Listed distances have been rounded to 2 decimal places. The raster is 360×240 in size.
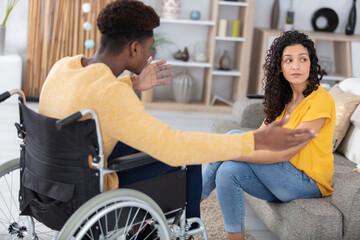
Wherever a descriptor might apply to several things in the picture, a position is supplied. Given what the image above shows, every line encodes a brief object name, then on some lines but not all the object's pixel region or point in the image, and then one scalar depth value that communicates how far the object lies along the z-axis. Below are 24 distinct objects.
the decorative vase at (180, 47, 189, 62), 5.02
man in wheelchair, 1.59
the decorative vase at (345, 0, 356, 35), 5.17
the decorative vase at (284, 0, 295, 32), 5.14
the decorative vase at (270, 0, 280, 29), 5.13
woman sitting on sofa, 2.13
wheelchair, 1.58
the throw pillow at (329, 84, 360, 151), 2.81
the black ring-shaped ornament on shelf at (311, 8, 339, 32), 5.22
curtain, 4.92
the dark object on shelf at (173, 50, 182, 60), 5.08
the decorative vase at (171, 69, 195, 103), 5.00
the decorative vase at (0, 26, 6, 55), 4.76
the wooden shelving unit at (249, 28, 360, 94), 4.95
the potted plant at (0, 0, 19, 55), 4.76
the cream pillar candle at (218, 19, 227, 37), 5.02
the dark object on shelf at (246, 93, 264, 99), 3.29
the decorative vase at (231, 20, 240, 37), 5.06
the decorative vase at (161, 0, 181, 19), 4.91
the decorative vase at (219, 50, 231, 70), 5.11
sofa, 2.09
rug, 2.49
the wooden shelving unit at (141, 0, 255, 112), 4.93
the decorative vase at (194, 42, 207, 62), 5.09
